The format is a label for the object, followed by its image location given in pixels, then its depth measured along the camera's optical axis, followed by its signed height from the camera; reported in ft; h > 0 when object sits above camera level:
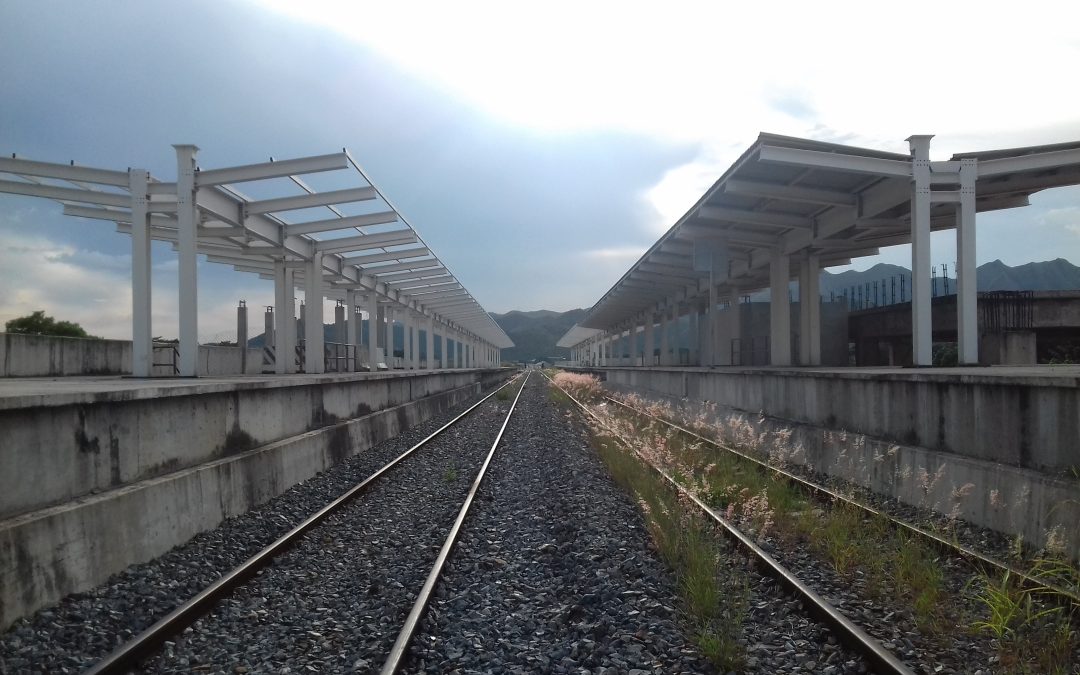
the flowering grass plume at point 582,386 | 110.01 -6.96
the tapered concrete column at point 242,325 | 116.37 +4.44
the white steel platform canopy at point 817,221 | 52.37 +12.32
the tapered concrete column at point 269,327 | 123.44 +4.27
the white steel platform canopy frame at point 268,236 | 51.75 +11.51
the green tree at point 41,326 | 118.42 +4.70
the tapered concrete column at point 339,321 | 128.26 +5.51
